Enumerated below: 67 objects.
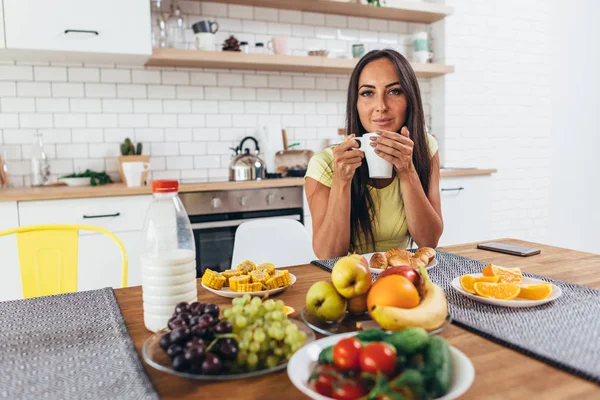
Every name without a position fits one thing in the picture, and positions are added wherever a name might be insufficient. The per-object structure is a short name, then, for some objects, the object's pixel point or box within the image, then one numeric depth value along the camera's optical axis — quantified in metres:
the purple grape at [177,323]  0.81
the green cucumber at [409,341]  0.67
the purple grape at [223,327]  0.77
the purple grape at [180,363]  0.74
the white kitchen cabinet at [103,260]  2.64
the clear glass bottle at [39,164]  3.05
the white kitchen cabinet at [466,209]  3.58
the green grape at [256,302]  0.83
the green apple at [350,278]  0.93
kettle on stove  3.17
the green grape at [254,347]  0.76
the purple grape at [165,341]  0.78
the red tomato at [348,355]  0.66
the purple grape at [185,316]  0.82
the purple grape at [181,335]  0.77
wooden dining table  0.71
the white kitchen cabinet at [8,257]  2.51
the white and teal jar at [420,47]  3.91
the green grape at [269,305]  0.84
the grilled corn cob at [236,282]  1.18
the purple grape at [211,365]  0.73
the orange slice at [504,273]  1.16
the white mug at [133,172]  2.83
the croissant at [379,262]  1.34
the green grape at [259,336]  0.76
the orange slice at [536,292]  1.07
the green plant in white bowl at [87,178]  2.93
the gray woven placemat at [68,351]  0.74
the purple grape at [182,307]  0.86
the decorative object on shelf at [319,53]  3.52
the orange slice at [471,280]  1.13
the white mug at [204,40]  3.20
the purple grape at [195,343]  0.75
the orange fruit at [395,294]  0.87
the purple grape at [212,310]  0.83
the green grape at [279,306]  0.85
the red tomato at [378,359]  0.64
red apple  0.93
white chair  1.85
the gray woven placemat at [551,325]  0.80
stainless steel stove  2.88
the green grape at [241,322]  0.80
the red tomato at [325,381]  0.65
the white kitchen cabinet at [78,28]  2.67
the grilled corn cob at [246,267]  1.27
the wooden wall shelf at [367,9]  3.53
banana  0.83
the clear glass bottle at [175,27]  3.31
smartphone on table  1.58
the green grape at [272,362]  0.77
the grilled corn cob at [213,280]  1.21
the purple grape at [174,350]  0.76
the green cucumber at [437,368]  0.63
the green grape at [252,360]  0.76
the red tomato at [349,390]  0.63
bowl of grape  0.74
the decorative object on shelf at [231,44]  3.30
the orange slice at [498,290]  1.08
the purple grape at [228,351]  0.75
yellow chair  1.63
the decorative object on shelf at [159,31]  3.21
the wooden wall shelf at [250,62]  3.08
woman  1.79
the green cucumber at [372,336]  0.71
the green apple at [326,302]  0.94
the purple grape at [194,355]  0.74
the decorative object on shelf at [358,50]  3.67
